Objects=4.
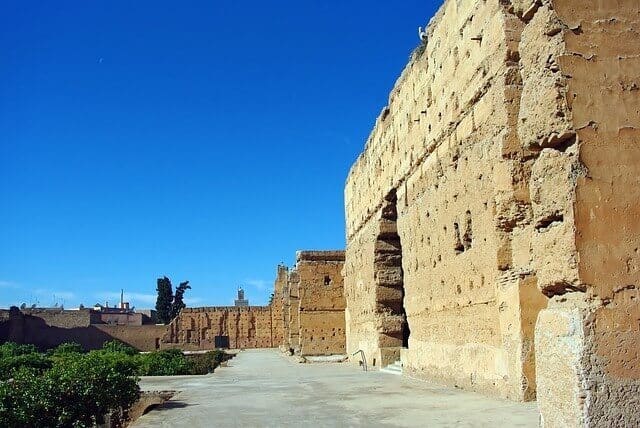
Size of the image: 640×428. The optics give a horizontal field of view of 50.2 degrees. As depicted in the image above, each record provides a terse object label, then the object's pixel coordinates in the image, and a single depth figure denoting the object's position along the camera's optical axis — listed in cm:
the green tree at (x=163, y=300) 6788
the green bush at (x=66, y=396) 853
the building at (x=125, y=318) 6700
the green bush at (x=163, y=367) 1839
